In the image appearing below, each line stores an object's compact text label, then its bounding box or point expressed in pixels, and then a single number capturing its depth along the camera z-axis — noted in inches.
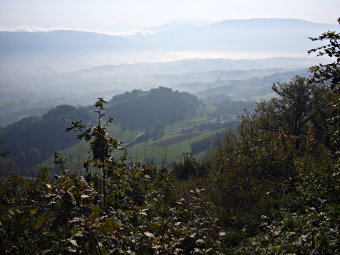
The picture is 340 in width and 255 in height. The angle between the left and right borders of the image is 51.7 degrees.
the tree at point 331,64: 235.1
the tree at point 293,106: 941.8
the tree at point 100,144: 178.5
